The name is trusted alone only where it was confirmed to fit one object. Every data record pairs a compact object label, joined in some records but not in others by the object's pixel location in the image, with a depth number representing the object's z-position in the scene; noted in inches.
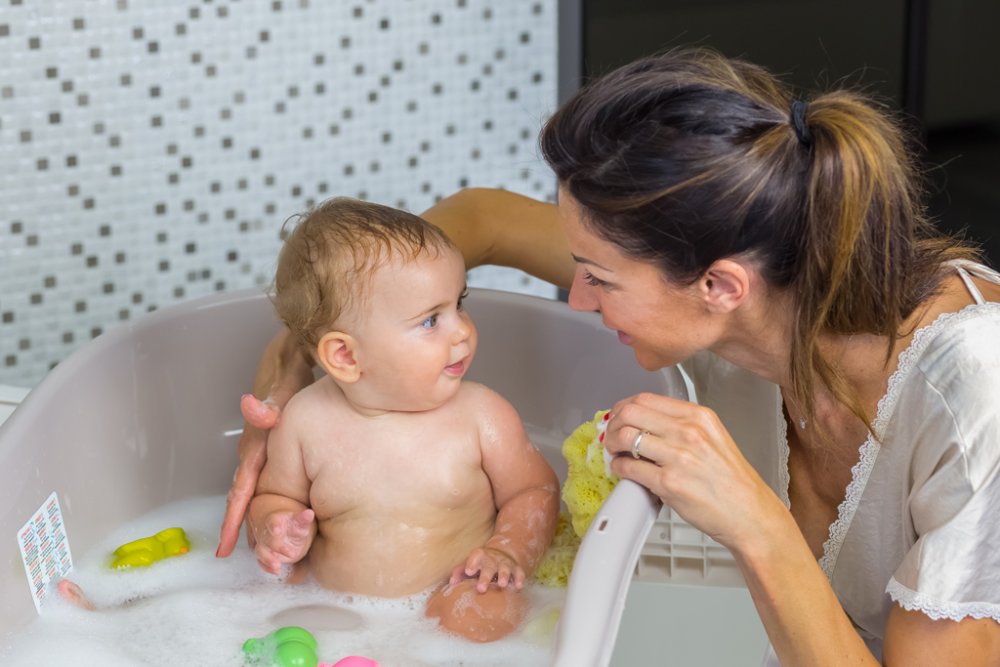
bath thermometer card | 64.8
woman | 58.5
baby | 66.4
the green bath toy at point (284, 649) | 63.9
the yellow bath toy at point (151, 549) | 69.3
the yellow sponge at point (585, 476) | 64.0
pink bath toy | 62.8
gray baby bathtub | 67.1
